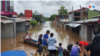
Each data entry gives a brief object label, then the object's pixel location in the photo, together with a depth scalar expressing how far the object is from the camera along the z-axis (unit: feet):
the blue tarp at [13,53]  22.12
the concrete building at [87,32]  44.81
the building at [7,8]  60.59
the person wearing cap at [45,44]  19.79
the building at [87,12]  92.32
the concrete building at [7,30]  44.57
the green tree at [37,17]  154.69
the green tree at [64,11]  199.39
